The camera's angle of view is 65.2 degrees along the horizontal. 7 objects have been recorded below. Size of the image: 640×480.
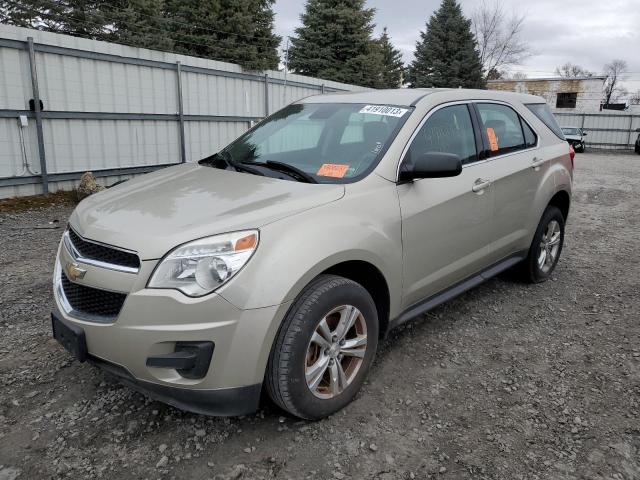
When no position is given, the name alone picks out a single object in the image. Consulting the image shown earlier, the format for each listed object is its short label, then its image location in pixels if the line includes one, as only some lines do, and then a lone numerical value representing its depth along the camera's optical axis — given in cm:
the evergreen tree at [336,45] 2608
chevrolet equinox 217
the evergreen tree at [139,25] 2062
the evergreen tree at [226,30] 2177
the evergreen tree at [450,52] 3247
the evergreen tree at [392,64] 4294
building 3672
